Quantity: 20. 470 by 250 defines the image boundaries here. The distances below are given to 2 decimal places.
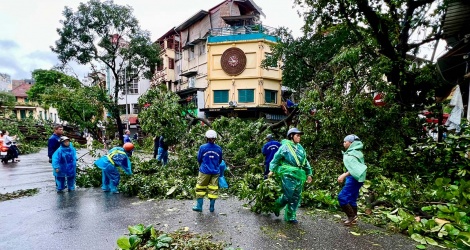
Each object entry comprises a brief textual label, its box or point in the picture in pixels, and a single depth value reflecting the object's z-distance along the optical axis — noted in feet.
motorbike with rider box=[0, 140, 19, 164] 44.92
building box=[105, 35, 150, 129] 116.26
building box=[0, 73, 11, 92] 194.39
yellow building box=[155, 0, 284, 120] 81.61
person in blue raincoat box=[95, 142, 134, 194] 24.27
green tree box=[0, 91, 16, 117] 115.75
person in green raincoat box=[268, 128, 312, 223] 15.57
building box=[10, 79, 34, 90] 217.27
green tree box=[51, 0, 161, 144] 60.03
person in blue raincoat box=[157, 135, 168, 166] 36.91
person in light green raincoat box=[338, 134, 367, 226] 14.92
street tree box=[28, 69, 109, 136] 58.75
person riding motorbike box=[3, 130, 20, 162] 45.09
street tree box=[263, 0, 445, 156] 26.78
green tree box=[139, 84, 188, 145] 34.32
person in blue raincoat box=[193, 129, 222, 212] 17.97
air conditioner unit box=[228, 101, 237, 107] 82.84
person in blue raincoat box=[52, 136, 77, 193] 24.09
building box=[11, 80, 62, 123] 157.58
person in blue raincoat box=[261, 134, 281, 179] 24.80
